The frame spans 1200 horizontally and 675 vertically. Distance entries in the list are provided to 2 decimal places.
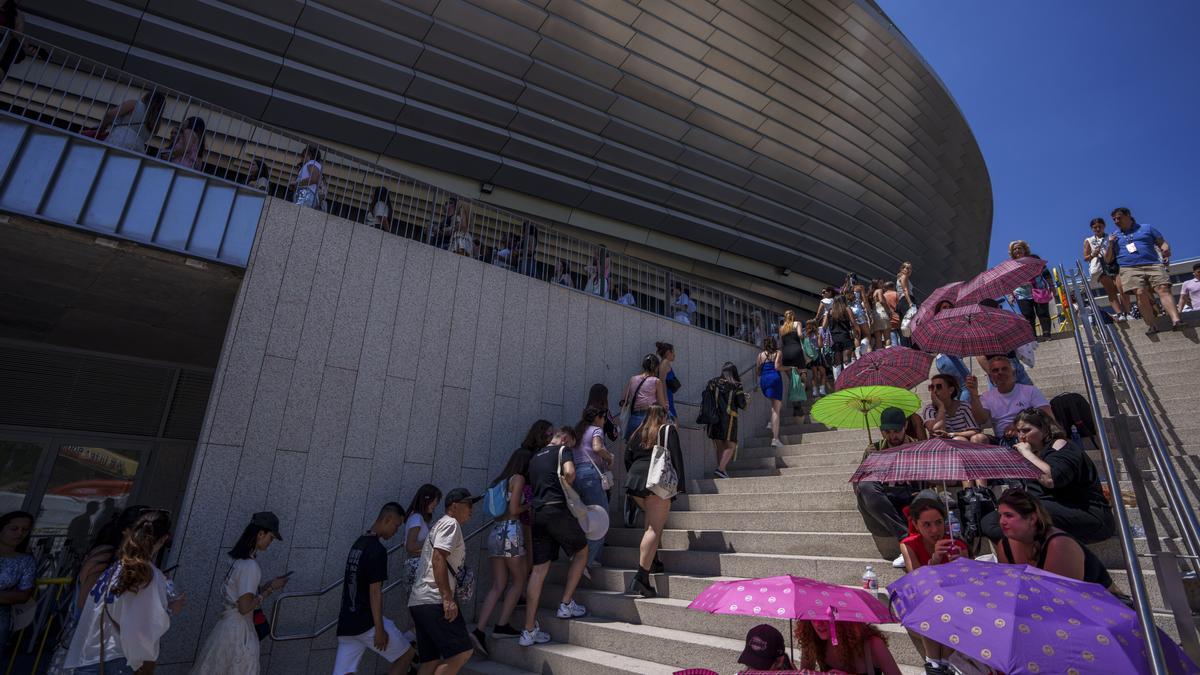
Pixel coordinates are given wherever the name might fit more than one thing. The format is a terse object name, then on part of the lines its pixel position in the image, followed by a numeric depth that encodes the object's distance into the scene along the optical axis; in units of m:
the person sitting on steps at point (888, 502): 4.62
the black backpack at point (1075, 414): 4.95
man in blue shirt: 7.97
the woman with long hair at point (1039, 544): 2.99
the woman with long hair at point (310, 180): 7.08
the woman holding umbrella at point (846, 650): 2.88
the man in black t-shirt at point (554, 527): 5.37
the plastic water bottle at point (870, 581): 4.30
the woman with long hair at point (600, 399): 7.07
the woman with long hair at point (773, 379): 8.98
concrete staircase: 4.42
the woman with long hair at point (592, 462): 5.79
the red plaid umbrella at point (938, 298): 7.70
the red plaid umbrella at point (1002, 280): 7.46
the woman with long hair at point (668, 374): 8.27
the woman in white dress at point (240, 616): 4.38
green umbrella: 6.07
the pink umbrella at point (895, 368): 6.96
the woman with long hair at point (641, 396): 7.56
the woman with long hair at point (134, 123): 6.21
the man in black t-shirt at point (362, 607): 4.61
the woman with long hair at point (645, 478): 5.38
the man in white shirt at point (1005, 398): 5.48
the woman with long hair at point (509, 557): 5.44
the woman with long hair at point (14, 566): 4.79
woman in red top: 3.54
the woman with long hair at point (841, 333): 10.27
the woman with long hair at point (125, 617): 3.76
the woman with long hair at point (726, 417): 8.09
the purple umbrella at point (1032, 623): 1.97
